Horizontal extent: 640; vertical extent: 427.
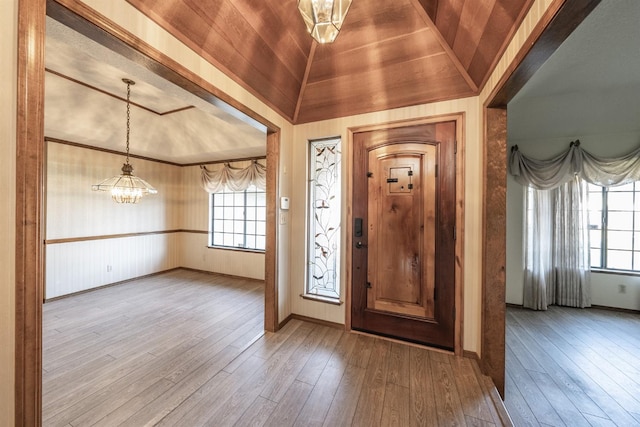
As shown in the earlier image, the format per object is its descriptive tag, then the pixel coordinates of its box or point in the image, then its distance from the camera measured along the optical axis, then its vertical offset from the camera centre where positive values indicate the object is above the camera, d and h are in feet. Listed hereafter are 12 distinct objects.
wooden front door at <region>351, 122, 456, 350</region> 7.46 -0.66
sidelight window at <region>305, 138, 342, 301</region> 9.06 -0.28
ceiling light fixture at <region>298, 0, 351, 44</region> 3.62 +3.05
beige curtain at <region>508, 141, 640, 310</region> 11.53 -0.37
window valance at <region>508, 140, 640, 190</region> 11.03 +2.20
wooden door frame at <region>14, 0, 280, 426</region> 3.02 +0.08
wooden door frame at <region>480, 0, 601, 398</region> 6.21 -0.68
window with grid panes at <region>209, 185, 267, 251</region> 16.21 -0.47
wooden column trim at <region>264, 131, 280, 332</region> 8.65 -0.66
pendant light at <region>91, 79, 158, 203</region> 9.95 +1.02
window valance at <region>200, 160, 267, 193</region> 15.08 +2.28
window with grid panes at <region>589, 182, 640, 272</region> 11.71 -0.60
